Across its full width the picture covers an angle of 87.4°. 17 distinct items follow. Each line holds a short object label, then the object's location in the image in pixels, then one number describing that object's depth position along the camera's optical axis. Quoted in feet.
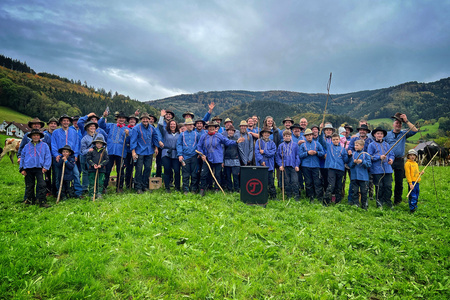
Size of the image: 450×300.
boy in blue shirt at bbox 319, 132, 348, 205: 28.66
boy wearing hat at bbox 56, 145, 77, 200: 26.99
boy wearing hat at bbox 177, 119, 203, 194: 29.48
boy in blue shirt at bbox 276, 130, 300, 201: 29.58
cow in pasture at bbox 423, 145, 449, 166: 94.12
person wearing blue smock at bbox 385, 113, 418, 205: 28.37
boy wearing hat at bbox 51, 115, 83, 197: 27.63
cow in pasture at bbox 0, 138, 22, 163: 60.17
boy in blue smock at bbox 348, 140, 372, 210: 26.76
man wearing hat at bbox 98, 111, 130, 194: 29.84
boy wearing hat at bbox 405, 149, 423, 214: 25.90
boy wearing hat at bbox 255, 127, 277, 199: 29.91
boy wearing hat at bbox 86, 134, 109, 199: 26.81
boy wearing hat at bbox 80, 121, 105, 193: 27.99
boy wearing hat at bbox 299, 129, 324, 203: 29.43
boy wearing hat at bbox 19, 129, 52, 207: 24.27
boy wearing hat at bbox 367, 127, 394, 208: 27.34
